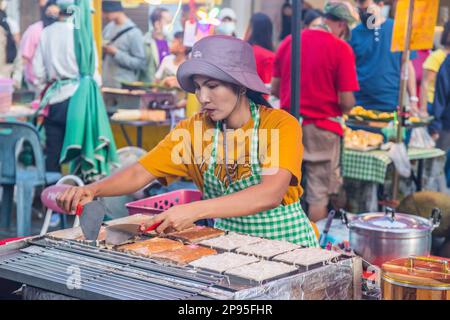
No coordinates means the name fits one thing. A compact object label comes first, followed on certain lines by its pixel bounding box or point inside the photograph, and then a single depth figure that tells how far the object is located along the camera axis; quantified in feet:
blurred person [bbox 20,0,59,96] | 19.75
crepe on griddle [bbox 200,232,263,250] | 7.86
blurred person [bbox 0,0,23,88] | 20.47
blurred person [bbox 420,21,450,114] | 23.82
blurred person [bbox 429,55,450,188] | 23.06
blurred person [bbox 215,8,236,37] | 23.11
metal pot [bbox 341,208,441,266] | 11.50
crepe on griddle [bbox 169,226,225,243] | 8.09
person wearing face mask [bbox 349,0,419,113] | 21.91
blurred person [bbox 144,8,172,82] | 24.12
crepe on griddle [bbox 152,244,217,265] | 7.30
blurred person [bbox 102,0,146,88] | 24.27
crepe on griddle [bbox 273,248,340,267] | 7.18
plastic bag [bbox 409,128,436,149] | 22.27
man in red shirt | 17.80
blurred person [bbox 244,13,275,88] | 19.85
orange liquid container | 6.62
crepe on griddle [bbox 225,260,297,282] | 6.69
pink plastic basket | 11.60
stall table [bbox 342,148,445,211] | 20.07
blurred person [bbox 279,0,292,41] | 23.48
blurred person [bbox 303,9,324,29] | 19.30
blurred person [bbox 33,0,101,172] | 19.31
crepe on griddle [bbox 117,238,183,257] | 7.54
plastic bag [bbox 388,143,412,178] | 18.93
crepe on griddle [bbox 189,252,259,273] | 7.04
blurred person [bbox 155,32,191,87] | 23.47
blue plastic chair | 18.45
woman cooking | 9.12
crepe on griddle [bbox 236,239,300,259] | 7.55
